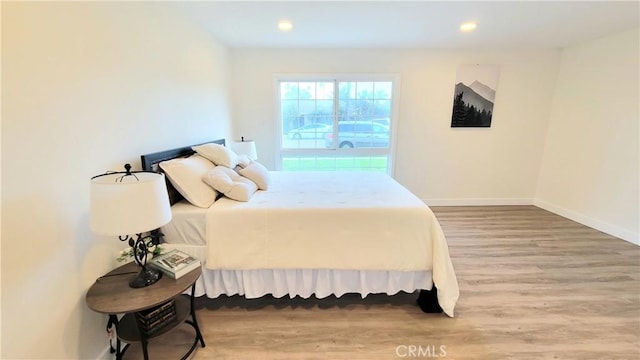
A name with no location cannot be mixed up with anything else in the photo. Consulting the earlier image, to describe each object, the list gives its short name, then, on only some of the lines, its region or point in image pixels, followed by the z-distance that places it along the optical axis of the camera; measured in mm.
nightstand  1229
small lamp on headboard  3393
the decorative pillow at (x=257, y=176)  2410
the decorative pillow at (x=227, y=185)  2055
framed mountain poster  3912
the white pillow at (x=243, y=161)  2646
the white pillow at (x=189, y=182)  1905
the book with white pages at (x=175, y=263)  1446
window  4047
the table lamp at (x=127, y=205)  1129
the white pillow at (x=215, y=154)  2404
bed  1851
